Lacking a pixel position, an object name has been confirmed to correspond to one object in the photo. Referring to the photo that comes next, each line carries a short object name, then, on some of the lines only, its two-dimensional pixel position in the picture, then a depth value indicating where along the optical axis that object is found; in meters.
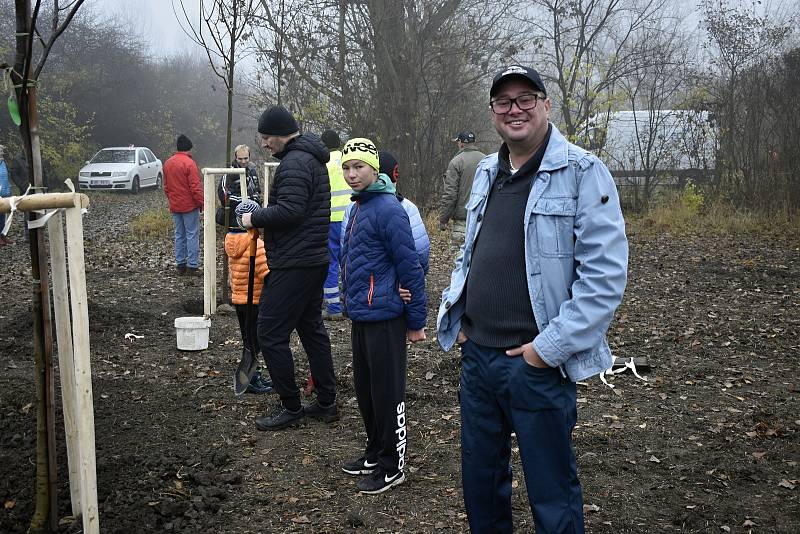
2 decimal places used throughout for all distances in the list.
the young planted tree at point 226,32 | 8.44
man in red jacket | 10.98
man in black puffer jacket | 5.03
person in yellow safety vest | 7.92
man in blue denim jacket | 2.72
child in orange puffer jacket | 5.89
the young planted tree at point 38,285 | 3.31
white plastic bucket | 7.24
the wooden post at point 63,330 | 3.39
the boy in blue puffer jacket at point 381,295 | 4.23
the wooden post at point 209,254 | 7.05
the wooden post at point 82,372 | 3.10
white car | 25.52
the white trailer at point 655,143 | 17.27
